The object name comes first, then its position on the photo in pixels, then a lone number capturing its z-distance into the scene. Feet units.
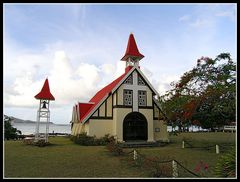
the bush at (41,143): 71.43
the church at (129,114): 81.35
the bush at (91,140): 76.84
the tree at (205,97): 49.57
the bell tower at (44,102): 79.53
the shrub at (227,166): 28.05
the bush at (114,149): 52.94
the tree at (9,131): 109.29
